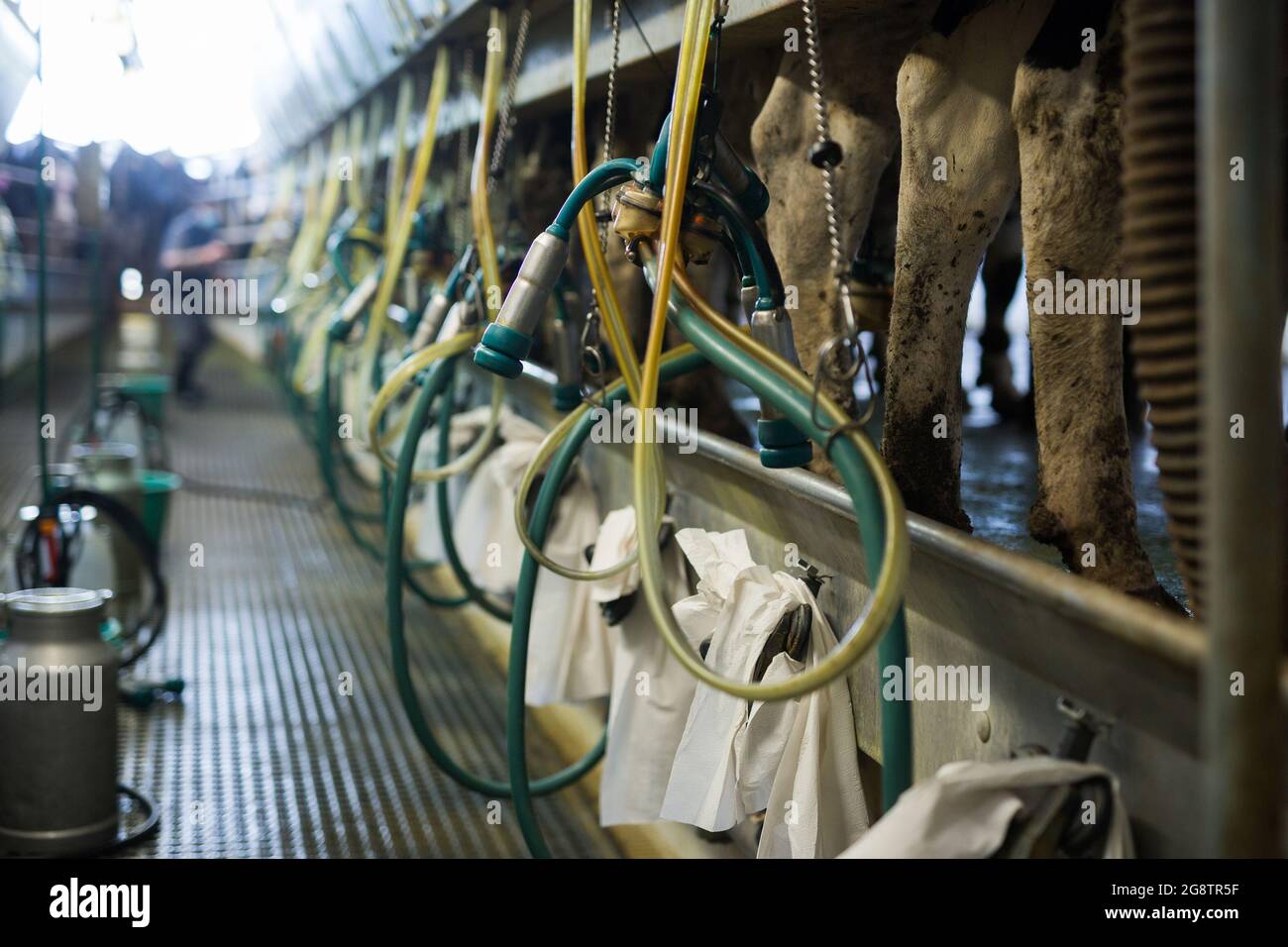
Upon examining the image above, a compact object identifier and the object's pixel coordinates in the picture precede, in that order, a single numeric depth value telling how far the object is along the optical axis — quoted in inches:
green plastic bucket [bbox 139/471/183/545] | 176.4
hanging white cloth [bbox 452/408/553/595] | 135.0
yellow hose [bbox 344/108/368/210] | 213.2
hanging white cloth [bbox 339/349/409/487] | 165.1
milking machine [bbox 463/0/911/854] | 53.2
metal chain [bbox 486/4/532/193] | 105.7
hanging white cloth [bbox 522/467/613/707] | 112.7
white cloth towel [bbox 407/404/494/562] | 151.2
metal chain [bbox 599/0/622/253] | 81.1
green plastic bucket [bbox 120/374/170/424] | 223.8
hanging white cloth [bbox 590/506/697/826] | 93.2
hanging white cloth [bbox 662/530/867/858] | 72.2
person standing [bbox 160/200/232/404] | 373.4
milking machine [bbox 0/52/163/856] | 99.2
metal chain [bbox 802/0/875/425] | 54.2
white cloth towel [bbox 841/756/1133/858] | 49.0
